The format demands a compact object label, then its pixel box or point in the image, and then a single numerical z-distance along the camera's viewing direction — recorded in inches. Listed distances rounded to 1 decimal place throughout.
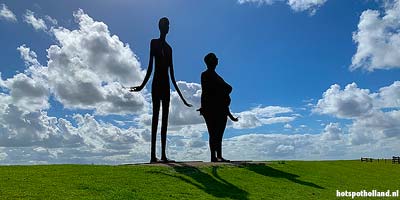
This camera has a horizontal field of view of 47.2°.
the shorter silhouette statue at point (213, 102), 938.1
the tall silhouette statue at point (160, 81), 823.7
